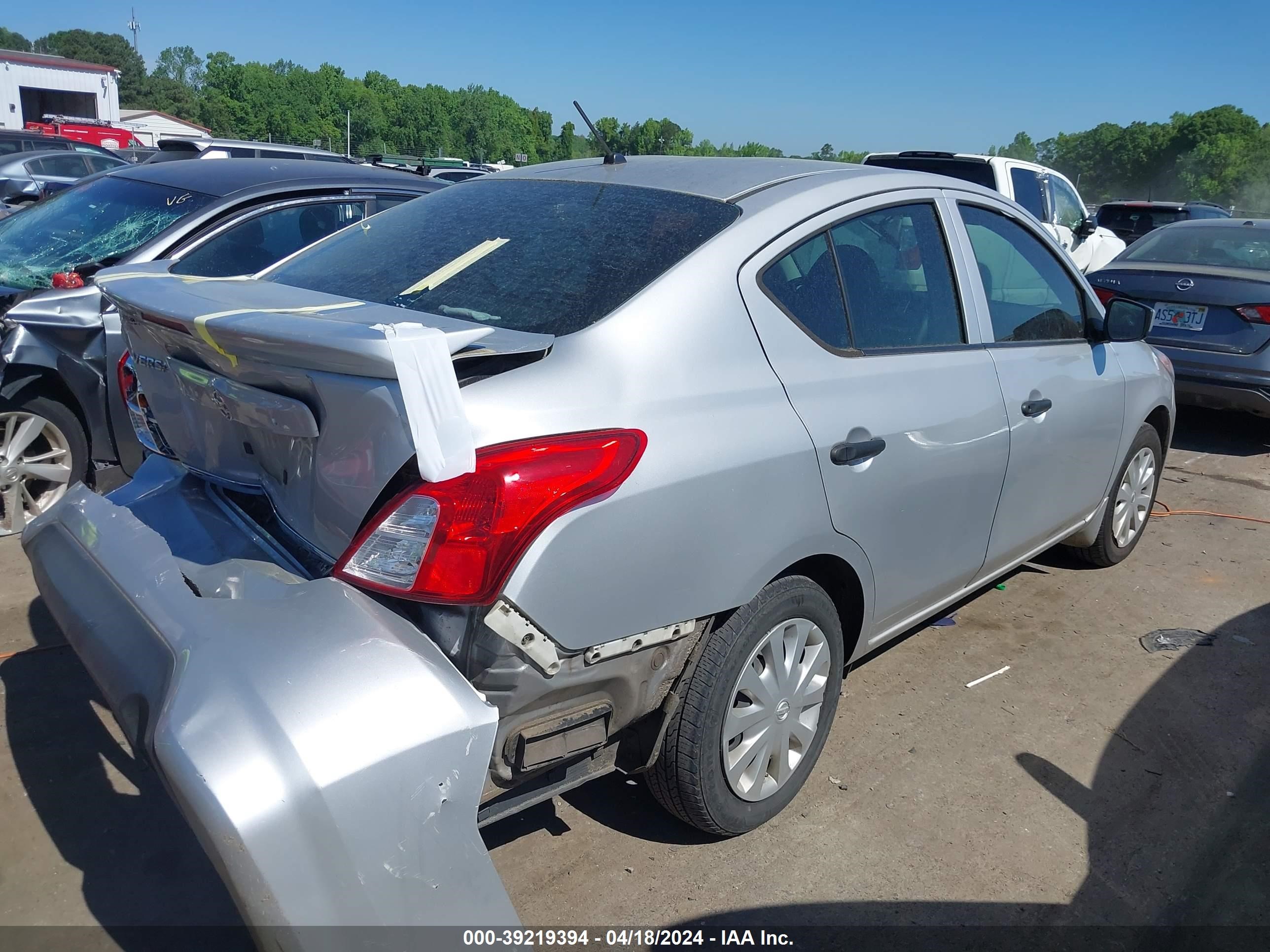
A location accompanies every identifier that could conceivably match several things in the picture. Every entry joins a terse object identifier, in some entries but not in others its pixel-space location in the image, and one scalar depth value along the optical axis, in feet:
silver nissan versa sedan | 5.72
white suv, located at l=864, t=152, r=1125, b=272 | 33.06
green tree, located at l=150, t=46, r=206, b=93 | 458.50
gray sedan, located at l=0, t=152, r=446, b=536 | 14.40
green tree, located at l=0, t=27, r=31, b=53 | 388.37
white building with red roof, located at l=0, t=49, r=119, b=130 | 181.37
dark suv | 56.54
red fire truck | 106.32
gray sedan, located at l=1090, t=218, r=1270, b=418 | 21.76
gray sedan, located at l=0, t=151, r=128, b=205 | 46.14
